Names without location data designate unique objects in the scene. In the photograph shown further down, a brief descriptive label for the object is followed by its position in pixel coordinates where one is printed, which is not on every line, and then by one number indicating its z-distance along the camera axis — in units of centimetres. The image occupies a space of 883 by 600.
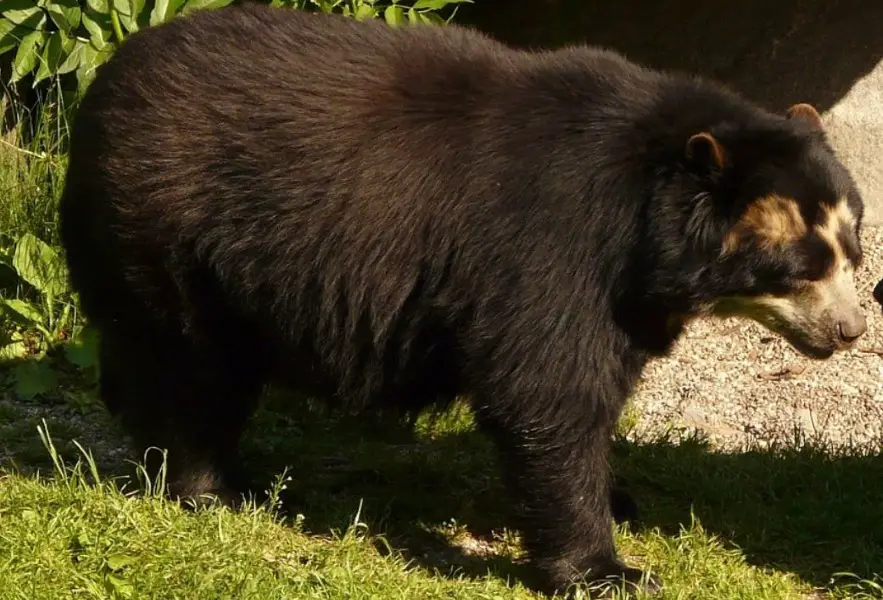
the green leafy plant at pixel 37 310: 1429
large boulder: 1714
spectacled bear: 934
